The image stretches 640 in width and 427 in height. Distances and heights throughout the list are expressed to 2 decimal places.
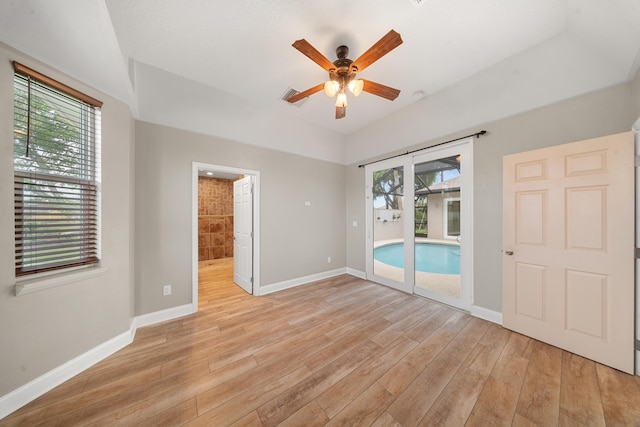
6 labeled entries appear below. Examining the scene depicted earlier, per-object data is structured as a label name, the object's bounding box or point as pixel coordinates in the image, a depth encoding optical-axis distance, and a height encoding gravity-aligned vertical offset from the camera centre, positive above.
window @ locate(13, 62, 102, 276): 1.52 +0.32
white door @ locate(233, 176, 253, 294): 3.55 -0.37
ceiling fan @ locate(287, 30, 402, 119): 1.63 +1.33
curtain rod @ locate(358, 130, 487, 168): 2.63 +1.03
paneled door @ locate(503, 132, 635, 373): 1.77 -0.33
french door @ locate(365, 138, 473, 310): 2.86 -0.16
